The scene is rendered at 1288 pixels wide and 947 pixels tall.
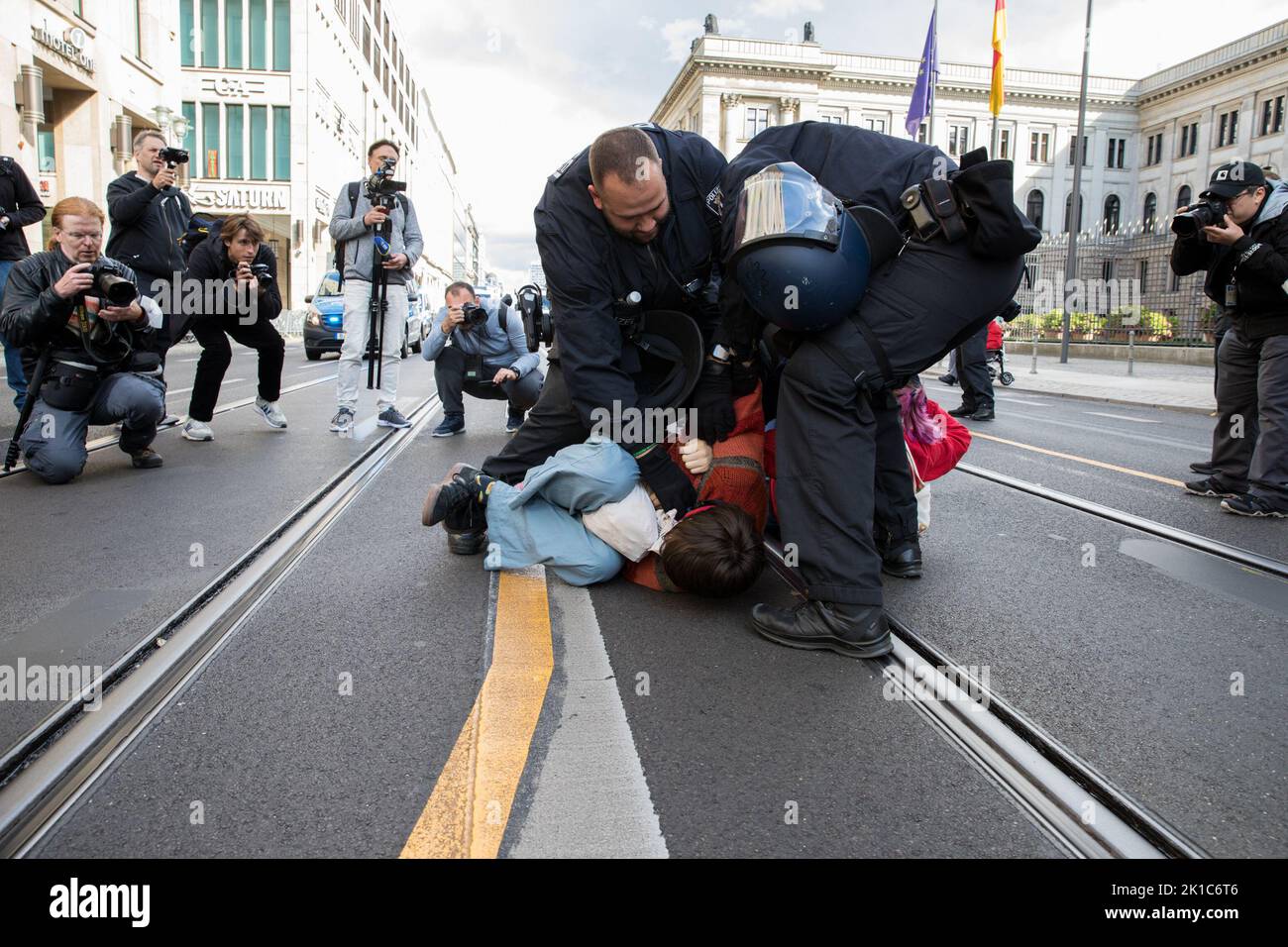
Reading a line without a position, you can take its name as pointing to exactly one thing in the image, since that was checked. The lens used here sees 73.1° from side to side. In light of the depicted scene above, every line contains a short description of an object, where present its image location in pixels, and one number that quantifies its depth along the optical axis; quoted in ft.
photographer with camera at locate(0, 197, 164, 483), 16.43
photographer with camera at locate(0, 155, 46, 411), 24.66
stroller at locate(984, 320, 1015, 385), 45.17
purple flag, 73.92
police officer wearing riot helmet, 8.39
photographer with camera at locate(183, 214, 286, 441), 21.66
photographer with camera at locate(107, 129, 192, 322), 21.16
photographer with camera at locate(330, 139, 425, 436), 23.24
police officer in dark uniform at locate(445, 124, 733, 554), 10.34
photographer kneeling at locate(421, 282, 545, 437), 23.63
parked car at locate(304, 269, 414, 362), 59.67
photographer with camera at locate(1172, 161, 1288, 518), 14.98
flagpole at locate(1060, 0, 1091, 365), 73.21
